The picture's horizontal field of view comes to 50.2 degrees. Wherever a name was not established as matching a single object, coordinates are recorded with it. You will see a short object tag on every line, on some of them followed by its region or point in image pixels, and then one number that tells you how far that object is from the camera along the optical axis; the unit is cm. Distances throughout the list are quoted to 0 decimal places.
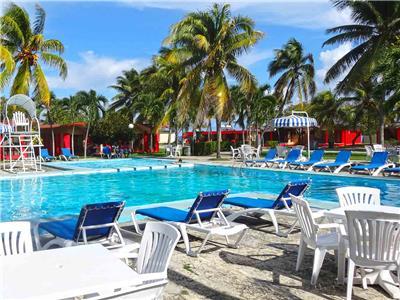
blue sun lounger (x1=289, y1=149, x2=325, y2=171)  1742
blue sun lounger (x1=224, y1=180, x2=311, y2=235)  686
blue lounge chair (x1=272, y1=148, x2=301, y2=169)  1866
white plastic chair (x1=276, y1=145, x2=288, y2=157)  2038
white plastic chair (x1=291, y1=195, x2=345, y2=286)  448
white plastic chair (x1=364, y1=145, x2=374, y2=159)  1930
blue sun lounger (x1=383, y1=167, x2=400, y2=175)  1438
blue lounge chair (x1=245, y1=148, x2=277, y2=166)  1972
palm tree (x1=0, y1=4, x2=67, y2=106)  2253
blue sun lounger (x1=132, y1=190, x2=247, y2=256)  572
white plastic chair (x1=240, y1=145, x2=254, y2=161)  2092
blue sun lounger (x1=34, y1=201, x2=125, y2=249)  511
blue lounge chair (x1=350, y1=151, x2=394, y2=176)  1530
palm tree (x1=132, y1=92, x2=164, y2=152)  3297
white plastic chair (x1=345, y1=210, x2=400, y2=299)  374
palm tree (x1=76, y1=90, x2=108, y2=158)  3235
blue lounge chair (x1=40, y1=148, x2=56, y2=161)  2630
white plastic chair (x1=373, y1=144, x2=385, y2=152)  1950
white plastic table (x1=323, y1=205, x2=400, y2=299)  418
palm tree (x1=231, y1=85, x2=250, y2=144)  3688
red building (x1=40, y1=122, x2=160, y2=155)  3244
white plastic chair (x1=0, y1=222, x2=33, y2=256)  381
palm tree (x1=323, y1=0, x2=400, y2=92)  2152
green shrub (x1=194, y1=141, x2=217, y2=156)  3194
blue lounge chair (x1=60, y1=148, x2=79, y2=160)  2703
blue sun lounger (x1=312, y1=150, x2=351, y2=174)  1637
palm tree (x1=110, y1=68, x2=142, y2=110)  4134
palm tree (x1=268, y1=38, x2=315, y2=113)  3180
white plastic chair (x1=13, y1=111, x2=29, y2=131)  1819
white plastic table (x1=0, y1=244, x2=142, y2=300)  264
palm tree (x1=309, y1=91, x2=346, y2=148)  3919
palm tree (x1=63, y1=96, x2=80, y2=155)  3147
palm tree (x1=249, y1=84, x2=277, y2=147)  3447
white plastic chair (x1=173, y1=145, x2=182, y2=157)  2951
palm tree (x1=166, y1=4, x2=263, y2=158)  2420
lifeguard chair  1788
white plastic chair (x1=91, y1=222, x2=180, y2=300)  262
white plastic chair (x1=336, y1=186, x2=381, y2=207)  573
